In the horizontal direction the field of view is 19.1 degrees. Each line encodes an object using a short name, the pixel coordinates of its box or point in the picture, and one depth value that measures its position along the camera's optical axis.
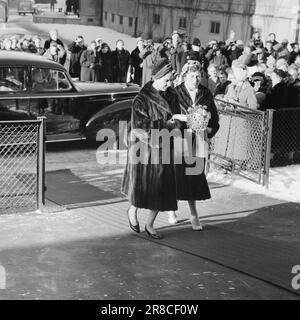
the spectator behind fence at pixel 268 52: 20.79
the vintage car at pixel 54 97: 13.87
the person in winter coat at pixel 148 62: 21.25
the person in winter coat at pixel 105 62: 22.38
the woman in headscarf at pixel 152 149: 9.09
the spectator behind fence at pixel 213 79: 15.72
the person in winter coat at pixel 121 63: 22.77
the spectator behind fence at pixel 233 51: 22.53
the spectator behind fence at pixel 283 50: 20.82
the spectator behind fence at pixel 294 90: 14.06
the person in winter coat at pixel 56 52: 20.69
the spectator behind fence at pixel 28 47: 21.80
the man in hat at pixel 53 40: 22.26
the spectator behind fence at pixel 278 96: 13.71
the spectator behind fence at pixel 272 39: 23.89
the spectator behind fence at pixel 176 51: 20.92
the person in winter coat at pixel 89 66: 21.83
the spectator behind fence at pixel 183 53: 20.77
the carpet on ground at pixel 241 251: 8.18
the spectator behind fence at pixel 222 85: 15.13
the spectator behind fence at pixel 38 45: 21.92
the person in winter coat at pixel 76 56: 22.66
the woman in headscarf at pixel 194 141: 9.45
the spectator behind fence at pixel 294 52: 22.27
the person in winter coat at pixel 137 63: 22.72
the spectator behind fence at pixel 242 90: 12.95
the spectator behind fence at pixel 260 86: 13.67
